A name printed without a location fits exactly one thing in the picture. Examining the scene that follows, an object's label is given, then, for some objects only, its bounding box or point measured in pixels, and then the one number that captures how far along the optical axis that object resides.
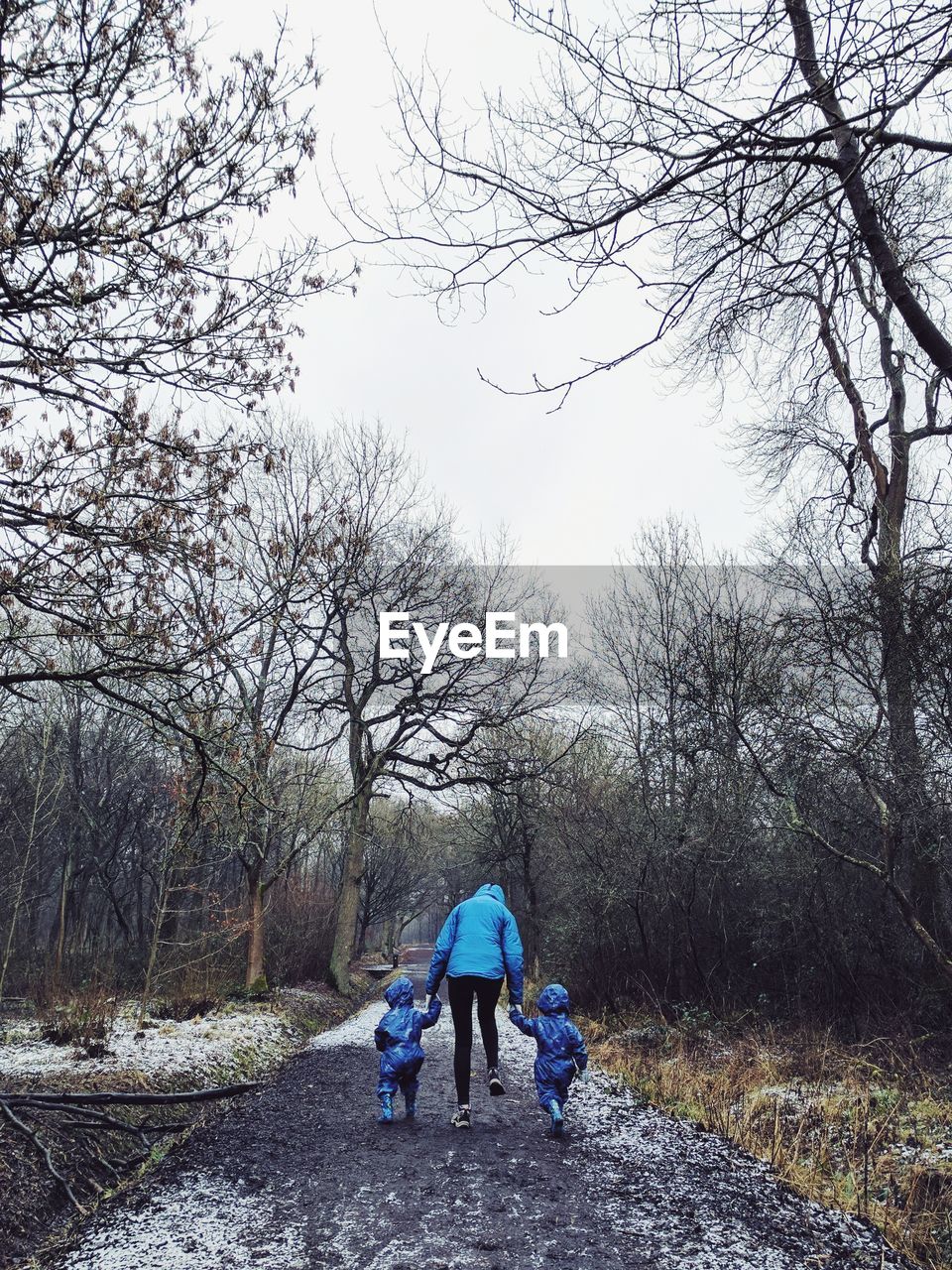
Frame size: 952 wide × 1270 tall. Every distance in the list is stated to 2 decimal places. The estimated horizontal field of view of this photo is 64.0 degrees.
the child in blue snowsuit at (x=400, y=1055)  5.96
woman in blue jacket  5.91
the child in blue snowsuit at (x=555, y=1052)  5.64
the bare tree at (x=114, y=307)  4.29
